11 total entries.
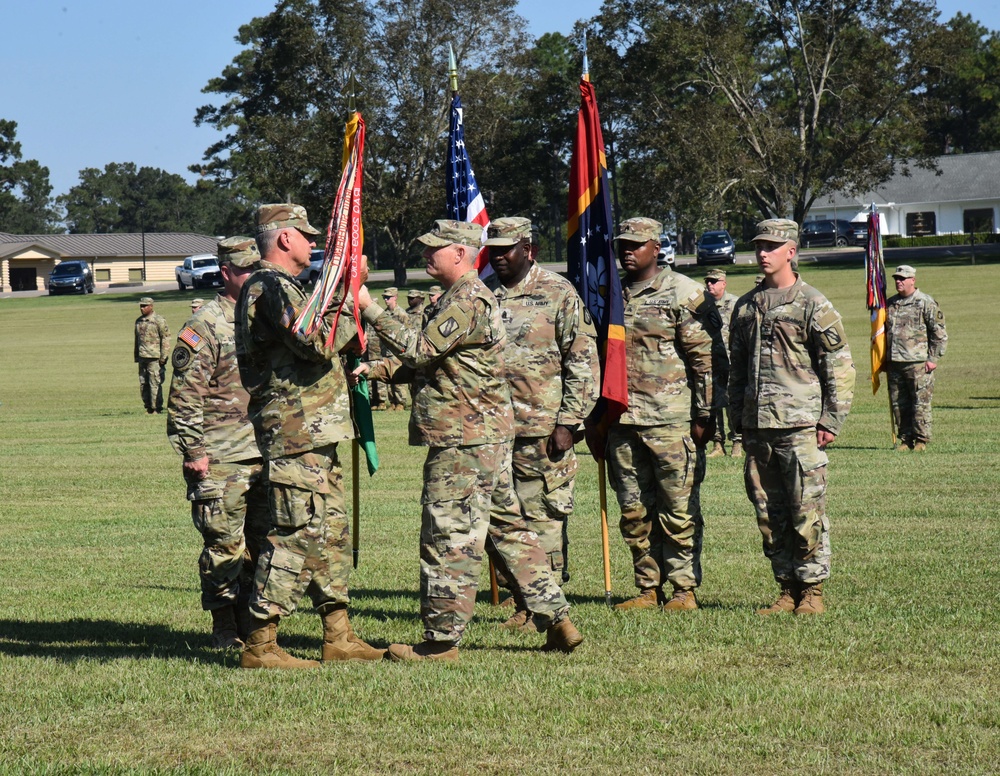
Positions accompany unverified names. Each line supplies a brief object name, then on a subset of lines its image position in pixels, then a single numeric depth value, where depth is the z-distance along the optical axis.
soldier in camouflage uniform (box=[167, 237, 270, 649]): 14.20
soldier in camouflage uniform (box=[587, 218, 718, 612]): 15.78
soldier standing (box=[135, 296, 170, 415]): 49.40
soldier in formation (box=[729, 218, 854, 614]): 15.01
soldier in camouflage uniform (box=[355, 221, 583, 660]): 12.62
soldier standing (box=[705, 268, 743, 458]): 16.56
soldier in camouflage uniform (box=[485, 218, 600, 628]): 14.76
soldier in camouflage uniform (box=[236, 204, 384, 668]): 12.47
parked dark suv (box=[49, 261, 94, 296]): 139.56
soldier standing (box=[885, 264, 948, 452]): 31.97
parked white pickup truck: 130.30
